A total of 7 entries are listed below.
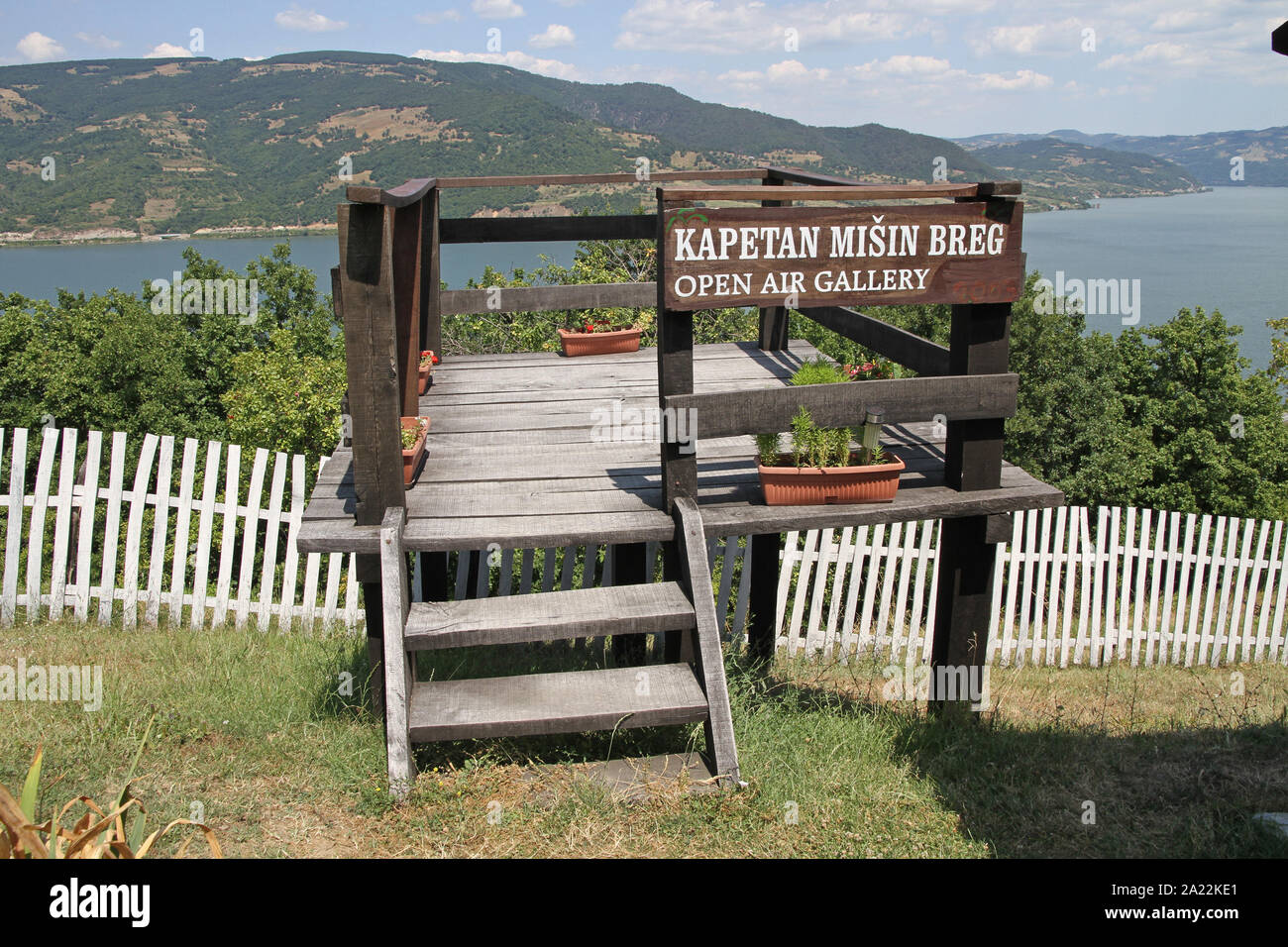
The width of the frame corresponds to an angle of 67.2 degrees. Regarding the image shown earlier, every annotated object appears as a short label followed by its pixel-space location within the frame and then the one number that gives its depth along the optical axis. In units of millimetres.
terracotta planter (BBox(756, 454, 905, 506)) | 4613
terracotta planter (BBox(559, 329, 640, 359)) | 8445
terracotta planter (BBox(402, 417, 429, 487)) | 4926
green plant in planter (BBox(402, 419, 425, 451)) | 5112
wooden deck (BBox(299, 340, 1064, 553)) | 4492
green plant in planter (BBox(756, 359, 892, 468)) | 4613
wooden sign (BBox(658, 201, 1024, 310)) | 4223
